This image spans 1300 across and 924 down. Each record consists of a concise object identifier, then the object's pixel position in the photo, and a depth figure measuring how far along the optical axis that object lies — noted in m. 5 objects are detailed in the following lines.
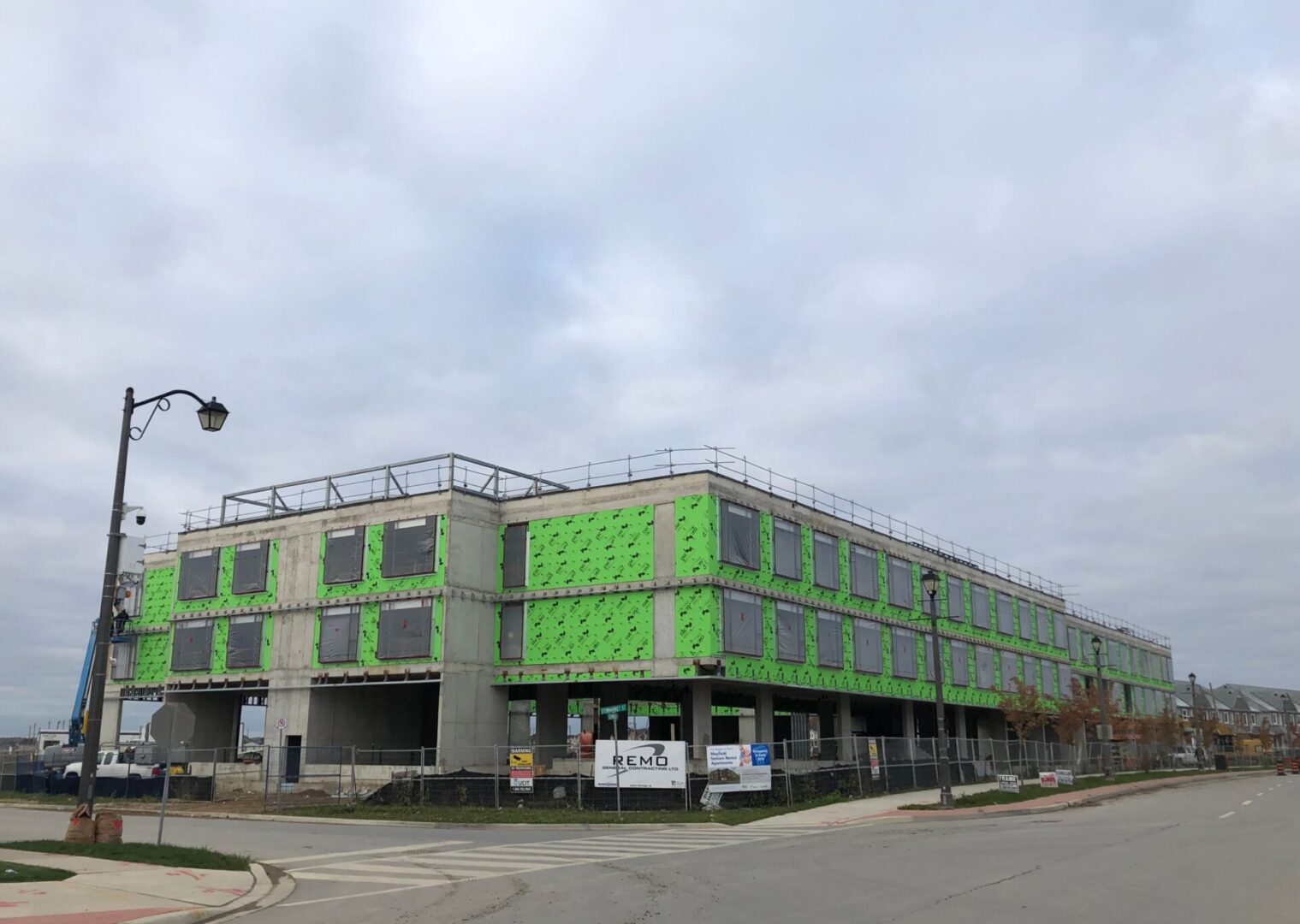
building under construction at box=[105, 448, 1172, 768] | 41.50
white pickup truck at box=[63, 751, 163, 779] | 44.59
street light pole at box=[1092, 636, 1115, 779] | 50.51
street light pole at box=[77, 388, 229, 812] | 18.92
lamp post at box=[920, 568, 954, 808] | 30.73
